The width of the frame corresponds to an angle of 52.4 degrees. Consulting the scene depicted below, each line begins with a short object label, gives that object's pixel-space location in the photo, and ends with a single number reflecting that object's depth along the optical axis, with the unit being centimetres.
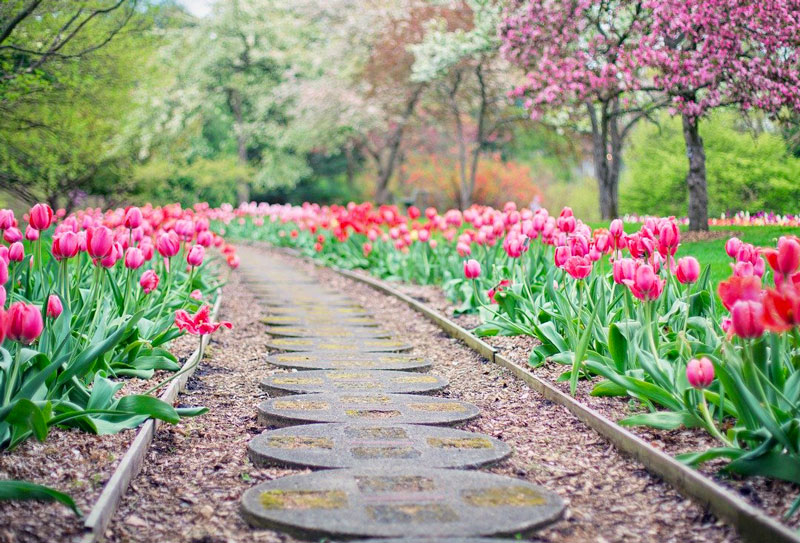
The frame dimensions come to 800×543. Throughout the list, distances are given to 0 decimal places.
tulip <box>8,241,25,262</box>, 470
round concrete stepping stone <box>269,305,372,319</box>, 909
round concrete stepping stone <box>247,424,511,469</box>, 377
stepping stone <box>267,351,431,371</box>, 606
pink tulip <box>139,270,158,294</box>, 536
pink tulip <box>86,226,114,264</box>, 446
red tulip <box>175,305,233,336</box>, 409
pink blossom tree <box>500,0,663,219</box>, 1237
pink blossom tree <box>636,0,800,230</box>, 1023
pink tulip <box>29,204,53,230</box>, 481
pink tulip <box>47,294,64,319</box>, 396
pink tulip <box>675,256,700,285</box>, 406
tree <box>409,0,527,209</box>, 1872
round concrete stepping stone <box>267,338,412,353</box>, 682
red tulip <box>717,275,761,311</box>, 316
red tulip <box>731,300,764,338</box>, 301
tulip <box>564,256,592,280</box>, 466
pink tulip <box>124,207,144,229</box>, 563
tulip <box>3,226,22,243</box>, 515
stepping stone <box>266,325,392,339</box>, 761
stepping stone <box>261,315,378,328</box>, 835
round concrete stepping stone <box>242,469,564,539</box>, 298
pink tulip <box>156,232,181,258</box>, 571
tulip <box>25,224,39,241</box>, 528
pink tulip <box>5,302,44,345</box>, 309
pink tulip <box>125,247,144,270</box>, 520
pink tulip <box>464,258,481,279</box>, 663
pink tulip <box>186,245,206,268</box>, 619
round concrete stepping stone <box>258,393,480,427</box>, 453
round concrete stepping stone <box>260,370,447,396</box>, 528
